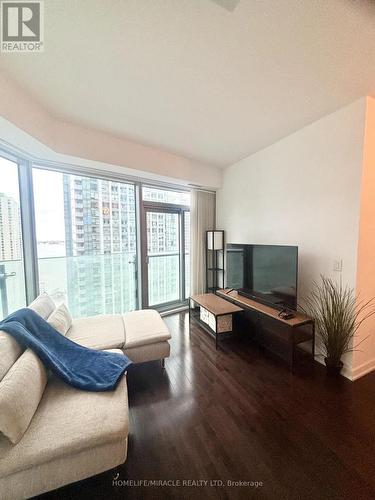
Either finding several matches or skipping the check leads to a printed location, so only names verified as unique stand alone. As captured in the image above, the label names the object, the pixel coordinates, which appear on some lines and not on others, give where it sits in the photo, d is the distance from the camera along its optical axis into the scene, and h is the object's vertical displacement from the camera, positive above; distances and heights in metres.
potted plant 1.86 -0.83
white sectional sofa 0.87 -0.99
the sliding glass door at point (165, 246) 3.33 -0.16
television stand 1.95 -1.03
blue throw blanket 1.28 -0.91
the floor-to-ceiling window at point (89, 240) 2.20 -0.03
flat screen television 2.13 -0.45
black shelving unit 3.57 -0.53
